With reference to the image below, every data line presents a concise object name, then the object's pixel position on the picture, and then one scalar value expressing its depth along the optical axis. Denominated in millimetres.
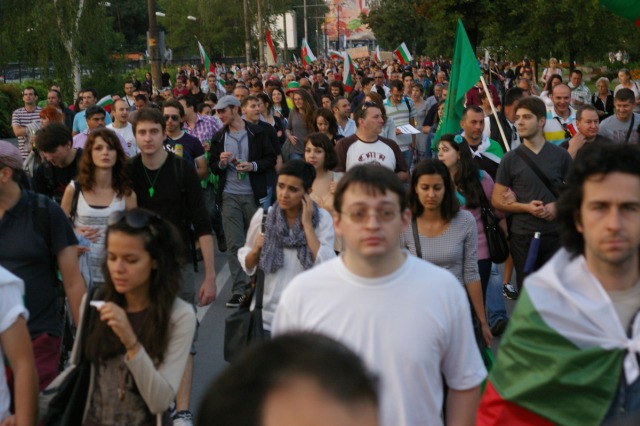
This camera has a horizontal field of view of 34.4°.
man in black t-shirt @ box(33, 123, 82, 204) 7145
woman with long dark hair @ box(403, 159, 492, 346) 6012
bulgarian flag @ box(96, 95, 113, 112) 14292
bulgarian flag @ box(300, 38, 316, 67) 41312
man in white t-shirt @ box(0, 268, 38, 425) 3930
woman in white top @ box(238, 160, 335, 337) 5883
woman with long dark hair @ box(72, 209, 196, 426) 4016
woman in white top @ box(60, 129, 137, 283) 6328
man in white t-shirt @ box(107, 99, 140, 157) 10727
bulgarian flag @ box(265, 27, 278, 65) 35938
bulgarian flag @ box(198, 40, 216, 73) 27344
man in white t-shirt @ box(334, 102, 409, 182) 9086
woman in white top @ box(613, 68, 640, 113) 17250
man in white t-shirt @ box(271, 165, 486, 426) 3467
